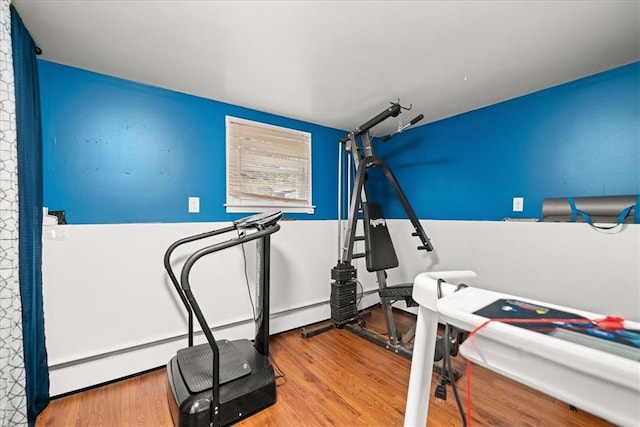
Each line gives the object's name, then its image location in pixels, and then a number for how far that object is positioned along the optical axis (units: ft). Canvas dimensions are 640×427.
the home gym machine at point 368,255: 7.47
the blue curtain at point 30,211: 4.21
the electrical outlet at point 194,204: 7.17
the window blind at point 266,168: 7.88
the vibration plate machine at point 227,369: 4.36
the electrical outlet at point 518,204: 7.33
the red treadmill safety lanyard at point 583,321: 1.54
